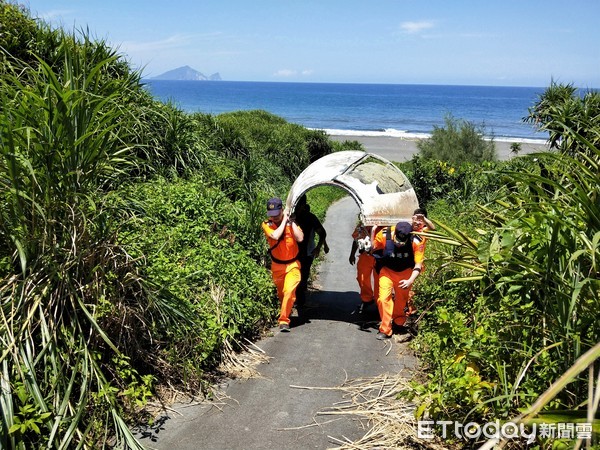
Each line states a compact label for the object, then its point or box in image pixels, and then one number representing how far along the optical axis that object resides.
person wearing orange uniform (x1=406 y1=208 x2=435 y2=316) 7.67
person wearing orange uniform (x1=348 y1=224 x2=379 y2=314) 8.41
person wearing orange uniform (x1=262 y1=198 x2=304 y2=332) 8.00
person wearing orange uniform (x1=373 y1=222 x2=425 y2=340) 7.66
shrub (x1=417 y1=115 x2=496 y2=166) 24.53
